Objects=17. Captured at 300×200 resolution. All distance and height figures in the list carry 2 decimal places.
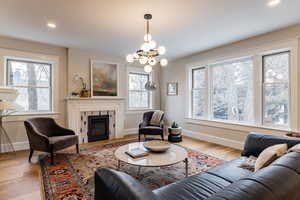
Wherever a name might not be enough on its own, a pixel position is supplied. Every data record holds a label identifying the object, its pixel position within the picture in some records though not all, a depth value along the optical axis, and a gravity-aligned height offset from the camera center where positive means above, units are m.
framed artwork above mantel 4.77 +0.68
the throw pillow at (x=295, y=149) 1.43 -0.44
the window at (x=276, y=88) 3.28 +0.24
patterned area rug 2.15 -1.19
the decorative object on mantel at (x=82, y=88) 4.50 +0.36
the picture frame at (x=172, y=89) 5.63 +0.41
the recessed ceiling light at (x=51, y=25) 3.01 +1.45
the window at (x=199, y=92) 4.86 +0.26
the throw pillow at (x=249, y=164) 1.82 -0.75
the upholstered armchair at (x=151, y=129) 4.37 -0.79
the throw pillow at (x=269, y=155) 1.53 -0.54
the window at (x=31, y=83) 3.94 +0.45
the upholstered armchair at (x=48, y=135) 2.97 -0.73
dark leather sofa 0.83 -0.49
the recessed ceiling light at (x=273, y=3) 2.33 +1.43
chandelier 2.49 +0.80
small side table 4.58 -0.98
